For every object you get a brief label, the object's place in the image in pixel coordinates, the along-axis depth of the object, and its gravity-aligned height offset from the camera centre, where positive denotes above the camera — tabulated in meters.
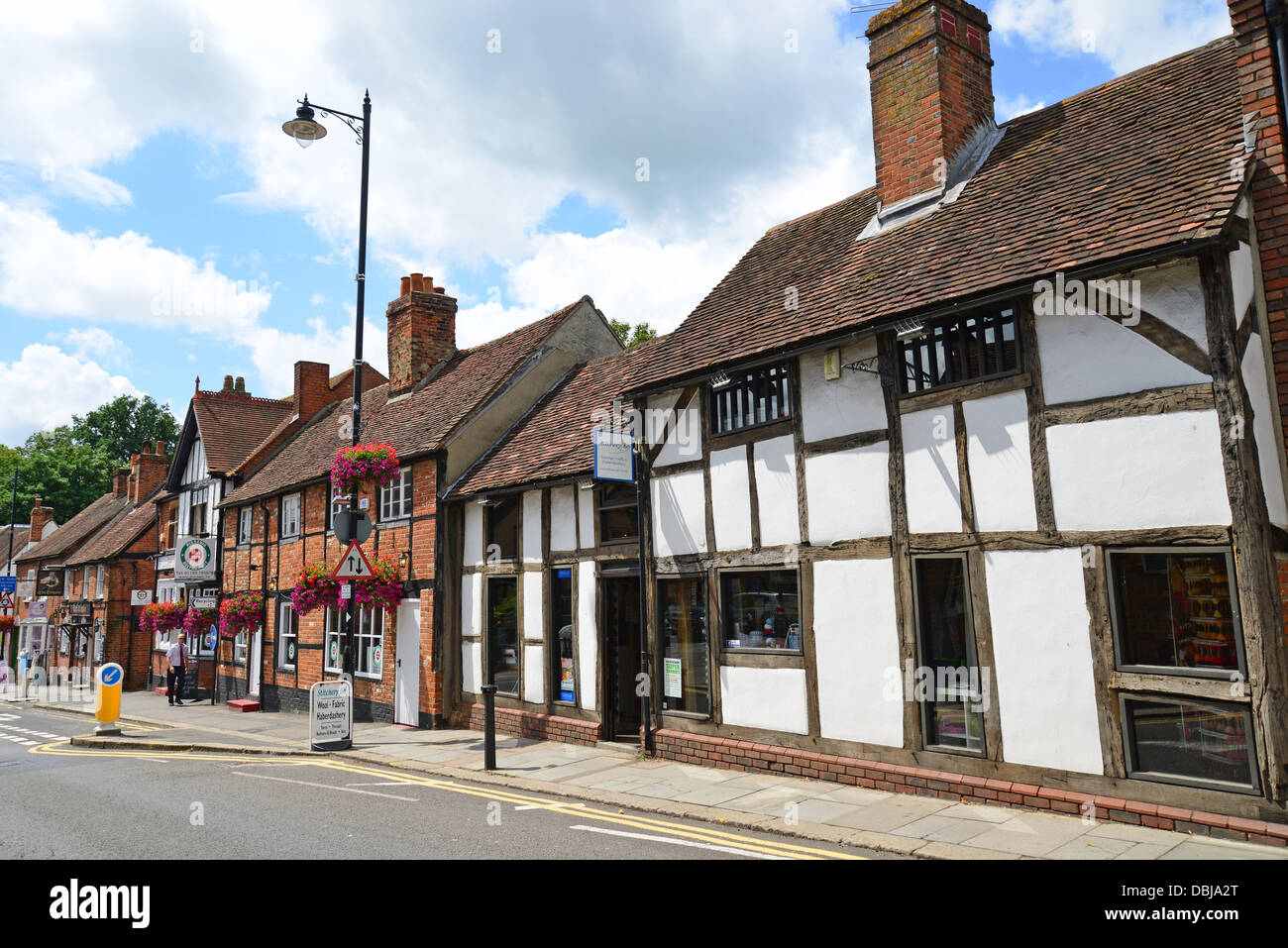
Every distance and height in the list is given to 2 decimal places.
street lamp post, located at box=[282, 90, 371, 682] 13.59 +7.75
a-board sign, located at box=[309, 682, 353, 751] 13.78 -1.70
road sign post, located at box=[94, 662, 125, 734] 16.50 -1.52
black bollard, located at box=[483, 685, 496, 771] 11.45 -1.66
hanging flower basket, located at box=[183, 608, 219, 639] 23.89 -0.09
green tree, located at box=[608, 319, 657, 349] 35.90 +11.56
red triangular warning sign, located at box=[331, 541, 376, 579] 13.53 +0.74
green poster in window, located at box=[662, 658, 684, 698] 11.72 -1.07
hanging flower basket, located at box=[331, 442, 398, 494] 14.45 +2.49
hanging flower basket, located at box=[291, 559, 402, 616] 14.73 +0.39
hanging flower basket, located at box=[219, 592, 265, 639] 22.36 +0.06
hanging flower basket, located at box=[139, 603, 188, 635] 25.03 +0.06
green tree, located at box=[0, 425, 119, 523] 59.62 +10.39
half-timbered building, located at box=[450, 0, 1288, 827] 7.05 +1.19
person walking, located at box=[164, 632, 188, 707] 24.00 -1.52
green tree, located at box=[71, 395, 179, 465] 69.31 +15.86
